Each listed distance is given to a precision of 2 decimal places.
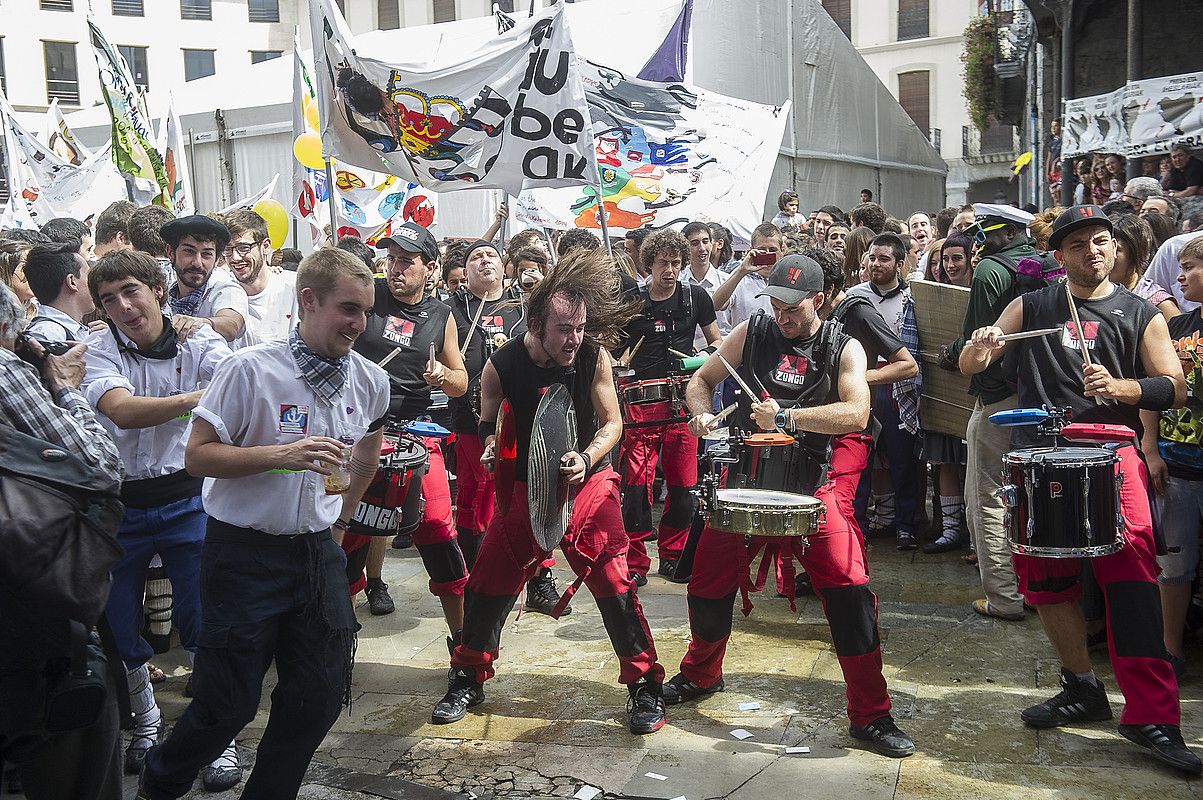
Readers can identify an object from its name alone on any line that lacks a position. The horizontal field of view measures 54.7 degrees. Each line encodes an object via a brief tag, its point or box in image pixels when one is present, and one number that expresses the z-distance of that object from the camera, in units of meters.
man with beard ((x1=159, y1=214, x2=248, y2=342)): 5.79
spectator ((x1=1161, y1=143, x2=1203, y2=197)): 11.18
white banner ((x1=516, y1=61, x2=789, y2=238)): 10.34
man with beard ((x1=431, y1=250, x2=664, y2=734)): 5.06
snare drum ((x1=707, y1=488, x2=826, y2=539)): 4.61
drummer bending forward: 4.81
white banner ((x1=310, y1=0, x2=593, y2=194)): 7.97
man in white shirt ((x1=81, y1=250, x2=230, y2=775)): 4.59
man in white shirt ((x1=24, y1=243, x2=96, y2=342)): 4.88
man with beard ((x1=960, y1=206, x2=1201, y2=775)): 4.58
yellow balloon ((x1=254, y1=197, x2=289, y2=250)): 11.30
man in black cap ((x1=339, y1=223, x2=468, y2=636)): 5.87
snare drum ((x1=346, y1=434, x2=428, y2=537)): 5.30
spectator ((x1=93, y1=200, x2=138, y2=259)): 7.47
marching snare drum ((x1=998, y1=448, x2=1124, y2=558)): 4.50
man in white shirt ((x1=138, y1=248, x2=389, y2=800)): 3.78
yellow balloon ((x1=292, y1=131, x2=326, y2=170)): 9.94
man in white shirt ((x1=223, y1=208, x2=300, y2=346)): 7.30
